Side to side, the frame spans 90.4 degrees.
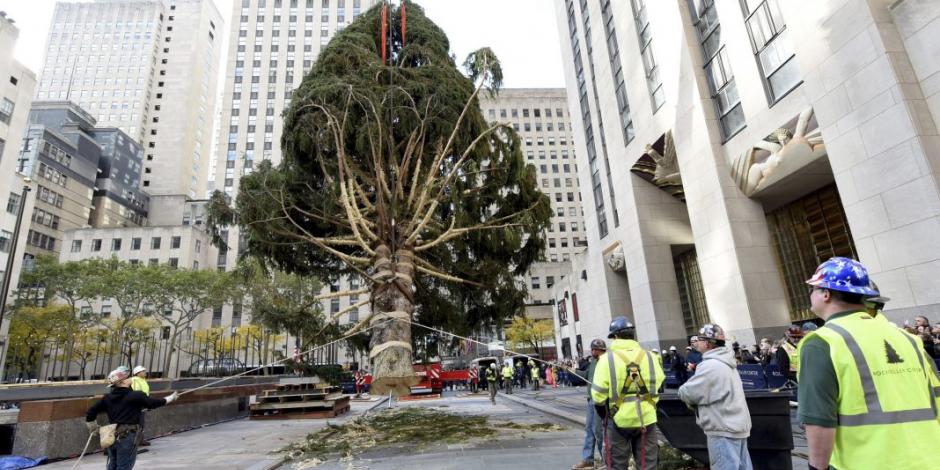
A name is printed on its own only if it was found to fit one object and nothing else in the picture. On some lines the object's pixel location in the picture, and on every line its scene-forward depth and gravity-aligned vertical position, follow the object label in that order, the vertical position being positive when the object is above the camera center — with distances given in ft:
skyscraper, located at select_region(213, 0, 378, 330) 270.05 +182.80
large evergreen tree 31.53 +14.58
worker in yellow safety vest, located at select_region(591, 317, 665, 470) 15.94 -1.58
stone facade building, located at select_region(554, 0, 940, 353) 39.32 +21.54
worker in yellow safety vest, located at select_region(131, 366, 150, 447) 26.63 +0.31
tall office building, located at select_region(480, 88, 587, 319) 269.44 +120.94
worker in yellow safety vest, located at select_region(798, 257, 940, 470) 6.31 -0.85
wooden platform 47.98 -2.86
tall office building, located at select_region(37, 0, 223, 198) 367.45 +256.73
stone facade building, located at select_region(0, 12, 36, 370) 130.11 +77.87
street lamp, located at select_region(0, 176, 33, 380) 47.23 +14.76
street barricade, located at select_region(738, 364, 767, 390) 39.78 -2.80
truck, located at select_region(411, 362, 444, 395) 89.40 -3.59
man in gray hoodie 13.82 -1.80
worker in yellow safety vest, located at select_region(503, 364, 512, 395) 84.20 -3.08
